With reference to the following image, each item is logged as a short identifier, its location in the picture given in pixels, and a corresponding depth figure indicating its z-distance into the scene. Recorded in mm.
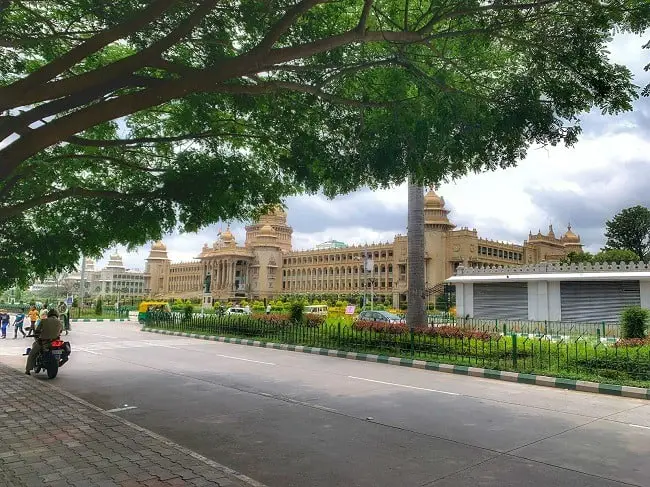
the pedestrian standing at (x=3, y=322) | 24047
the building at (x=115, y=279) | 145462
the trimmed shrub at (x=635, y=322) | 18641
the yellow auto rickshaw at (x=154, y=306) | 42569
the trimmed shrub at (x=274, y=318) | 21094
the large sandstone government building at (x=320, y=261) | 71250
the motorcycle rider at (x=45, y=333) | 10938
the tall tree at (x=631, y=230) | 58719
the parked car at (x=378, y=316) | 29828
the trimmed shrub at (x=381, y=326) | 16297
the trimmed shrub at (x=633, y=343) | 13111
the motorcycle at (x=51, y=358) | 10938
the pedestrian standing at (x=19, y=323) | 24188
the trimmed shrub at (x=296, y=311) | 23122
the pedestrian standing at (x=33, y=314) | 23311
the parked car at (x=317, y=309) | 43550
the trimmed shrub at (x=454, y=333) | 14719
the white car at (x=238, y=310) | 45681
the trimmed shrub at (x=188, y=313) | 27416
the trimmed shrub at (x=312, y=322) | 20091
